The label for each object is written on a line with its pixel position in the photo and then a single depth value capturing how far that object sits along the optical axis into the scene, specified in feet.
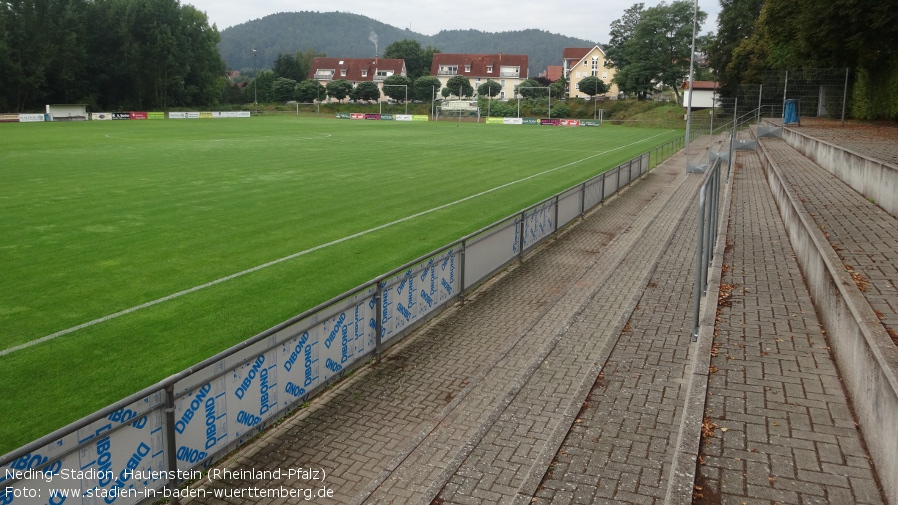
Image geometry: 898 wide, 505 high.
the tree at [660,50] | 331.57
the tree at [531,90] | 380.62
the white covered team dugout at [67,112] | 248.93
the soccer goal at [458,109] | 339.16
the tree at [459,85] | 408.46
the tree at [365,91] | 376.27
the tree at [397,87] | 388.16
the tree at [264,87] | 395.96
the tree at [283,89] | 380.78
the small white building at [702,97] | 320.50
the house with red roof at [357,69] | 479.41
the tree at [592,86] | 359.05
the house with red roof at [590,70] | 467.52
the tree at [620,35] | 408.79
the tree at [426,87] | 386.73
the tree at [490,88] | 416.26
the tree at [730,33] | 251.60
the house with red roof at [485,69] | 477.77
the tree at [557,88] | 379.14
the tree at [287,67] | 455.63
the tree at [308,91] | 373.40
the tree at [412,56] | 525.75
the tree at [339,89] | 377.71
